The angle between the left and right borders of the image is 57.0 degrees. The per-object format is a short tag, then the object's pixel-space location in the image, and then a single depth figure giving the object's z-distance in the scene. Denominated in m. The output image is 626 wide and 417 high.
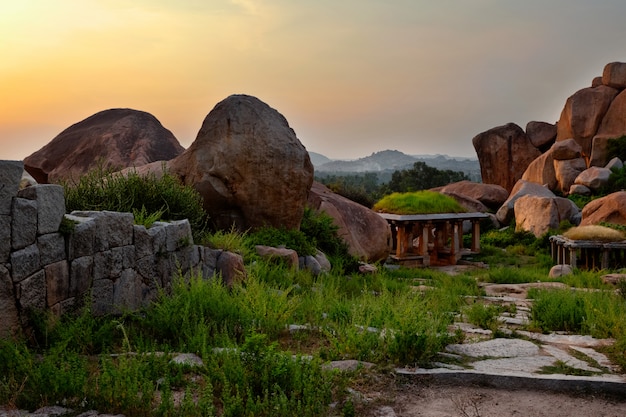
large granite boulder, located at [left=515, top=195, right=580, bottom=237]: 24.20
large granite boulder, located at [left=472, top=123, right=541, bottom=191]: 36.50
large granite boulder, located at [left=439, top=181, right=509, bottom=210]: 31.23
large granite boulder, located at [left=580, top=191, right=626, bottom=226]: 21.09
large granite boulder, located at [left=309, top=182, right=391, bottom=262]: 15.45
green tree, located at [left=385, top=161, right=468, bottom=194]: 52.19
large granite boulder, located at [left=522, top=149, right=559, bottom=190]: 31.64
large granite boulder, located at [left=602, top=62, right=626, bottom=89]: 33.00
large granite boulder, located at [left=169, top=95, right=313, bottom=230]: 11.38
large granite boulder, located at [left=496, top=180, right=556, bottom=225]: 28.22
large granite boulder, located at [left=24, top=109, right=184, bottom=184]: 15.45
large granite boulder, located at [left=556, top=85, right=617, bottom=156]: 32.69
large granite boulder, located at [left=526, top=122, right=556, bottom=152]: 36.31
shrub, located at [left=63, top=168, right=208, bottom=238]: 7.94
